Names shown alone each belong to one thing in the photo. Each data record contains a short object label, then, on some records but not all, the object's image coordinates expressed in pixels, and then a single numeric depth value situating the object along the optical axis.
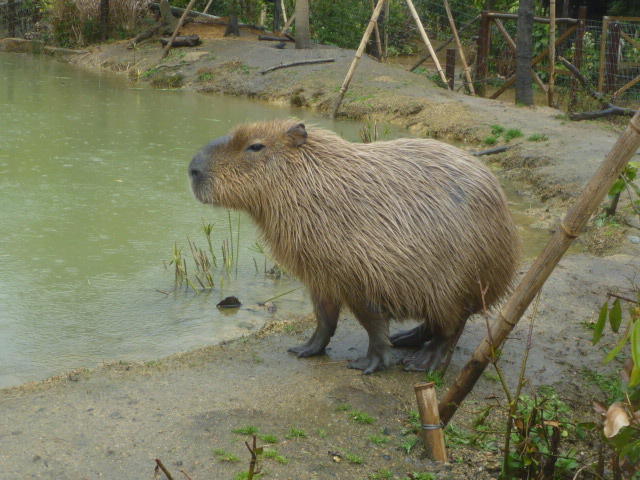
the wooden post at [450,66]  15.59
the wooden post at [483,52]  15.02
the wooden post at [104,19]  21.77
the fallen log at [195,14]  21.55
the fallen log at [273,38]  19.39
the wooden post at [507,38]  14.73
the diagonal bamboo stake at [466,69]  14.76
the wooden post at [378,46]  17.04
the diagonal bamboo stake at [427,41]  13.62
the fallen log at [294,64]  16.34
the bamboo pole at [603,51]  13.48
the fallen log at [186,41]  19.12
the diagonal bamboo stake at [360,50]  11.73
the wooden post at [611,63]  13.91
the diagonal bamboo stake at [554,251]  2.47
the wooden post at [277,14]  21.42
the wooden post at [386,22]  18.50
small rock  5.63
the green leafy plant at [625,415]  1.82
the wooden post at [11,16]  23.80
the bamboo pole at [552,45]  12.76
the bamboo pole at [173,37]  18.55
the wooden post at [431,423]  3.00
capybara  4.00
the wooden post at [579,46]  14.12
